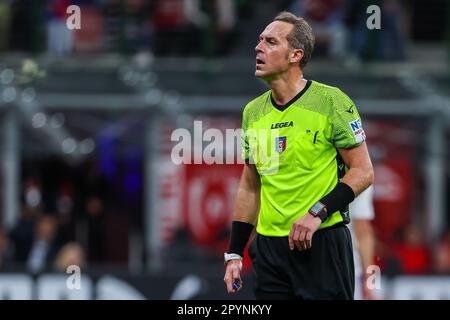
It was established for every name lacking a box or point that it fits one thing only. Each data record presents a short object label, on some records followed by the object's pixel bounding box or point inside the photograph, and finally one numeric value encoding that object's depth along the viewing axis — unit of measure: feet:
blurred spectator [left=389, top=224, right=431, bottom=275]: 51.98
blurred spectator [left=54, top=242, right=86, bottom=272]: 45.50
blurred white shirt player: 30.86
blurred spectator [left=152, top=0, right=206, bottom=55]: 61.00
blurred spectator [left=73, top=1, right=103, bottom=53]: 59.41
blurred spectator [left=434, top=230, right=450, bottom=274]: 51.96
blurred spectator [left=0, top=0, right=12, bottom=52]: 60.95
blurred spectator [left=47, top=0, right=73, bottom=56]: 58.29
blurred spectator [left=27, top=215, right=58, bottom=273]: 48.88
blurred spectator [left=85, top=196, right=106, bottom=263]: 54.34
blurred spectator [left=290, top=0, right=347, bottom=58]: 59.72
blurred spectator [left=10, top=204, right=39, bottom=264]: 50.42
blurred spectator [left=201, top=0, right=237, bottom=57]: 59.21
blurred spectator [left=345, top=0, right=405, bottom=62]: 58.13
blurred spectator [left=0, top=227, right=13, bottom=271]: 48.69
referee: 22.79
